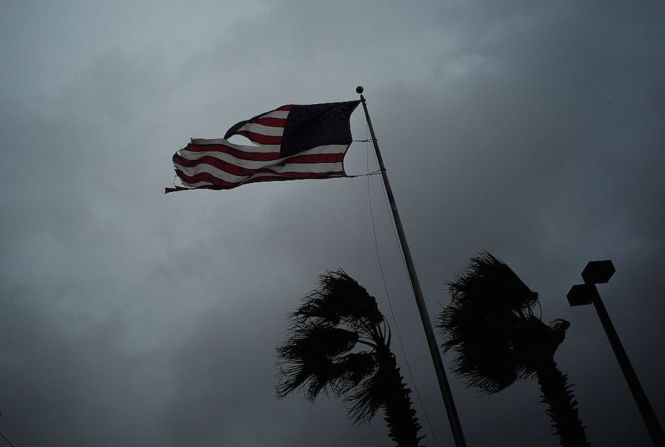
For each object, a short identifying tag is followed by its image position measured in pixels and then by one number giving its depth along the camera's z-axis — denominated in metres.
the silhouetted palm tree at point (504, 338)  8.08
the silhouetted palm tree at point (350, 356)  8.73
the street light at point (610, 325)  5.26
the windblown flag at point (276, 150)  9.71
